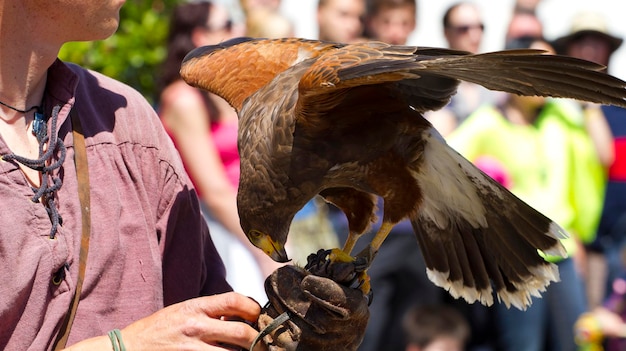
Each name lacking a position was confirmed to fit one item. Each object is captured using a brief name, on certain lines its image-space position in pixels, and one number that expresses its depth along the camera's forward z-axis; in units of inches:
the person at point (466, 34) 254.7
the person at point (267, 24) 230.3
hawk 105.8
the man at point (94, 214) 92.0
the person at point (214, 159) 200.2
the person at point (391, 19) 251.8
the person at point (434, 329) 212.1
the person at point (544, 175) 224.2
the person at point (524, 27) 271.4
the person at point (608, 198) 257.6
